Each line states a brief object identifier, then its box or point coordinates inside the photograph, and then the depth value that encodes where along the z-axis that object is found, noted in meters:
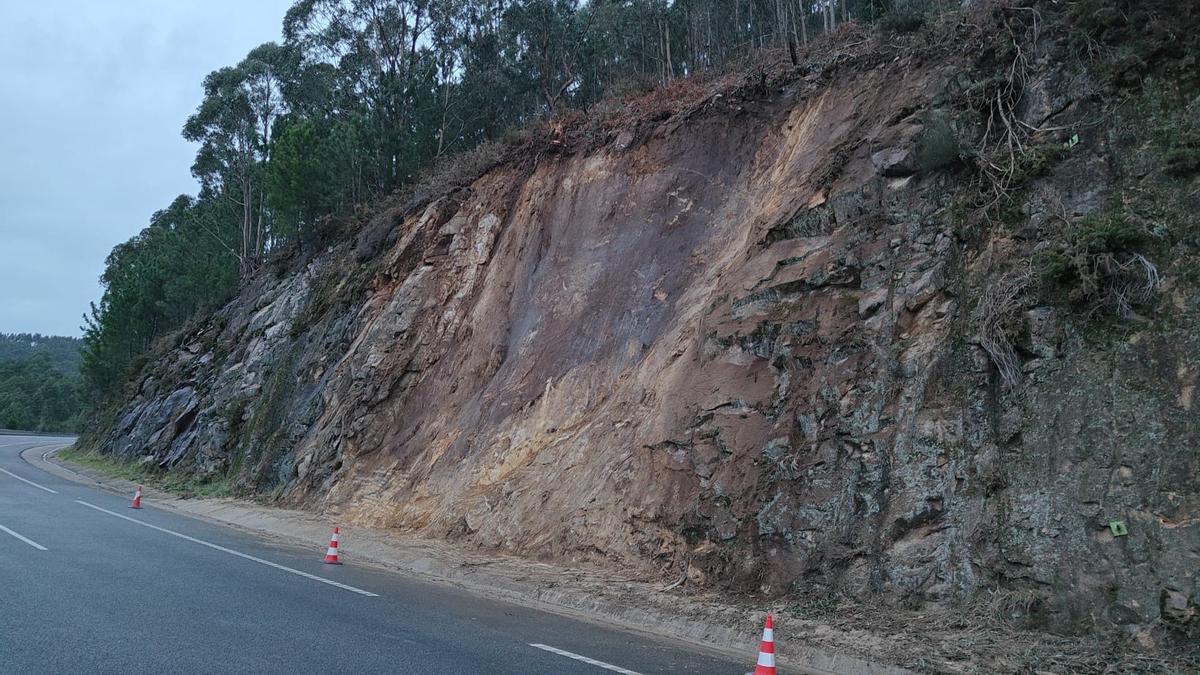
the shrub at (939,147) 10.03
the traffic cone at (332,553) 12.27
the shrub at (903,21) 12.60
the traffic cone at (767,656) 6.04
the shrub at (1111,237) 7.95
